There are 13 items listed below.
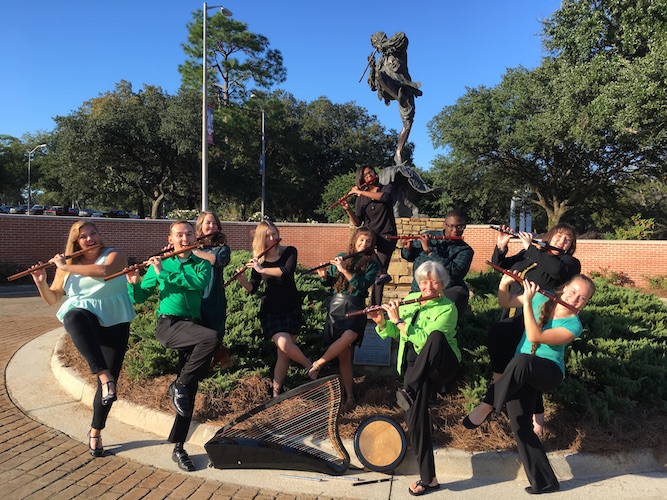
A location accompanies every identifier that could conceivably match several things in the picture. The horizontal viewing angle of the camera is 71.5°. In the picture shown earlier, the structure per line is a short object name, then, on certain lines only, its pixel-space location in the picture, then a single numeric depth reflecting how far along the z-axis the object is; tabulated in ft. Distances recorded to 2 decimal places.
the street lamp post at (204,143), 56.31
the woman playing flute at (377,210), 17.29
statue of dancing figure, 27.22
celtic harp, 10.72
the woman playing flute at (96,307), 10.77
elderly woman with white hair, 10.02
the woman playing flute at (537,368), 9.50
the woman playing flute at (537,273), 11.58
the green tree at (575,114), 49.73
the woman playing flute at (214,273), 11.58
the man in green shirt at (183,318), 10.76
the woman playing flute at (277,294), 12.86
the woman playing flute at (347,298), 12.37
